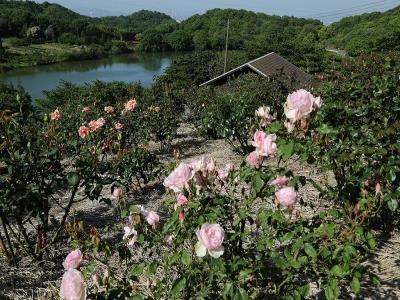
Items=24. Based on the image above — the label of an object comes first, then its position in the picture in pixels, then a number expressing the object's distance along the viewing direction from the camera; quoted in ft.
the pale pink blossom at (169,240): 5.88
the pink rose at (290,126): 5.59
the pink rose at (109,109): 17.63
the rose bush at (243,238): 4.92
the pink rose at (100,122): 13.30
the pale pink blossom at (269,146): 5.31
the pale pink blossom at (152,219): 5.51
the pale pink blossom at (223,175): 6.35
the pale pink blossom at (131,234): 5.71
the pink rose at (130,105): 17.08
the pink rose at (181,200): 5.17
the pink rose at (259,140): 5.39
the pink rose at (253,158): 5.45
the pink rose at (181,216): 5.08
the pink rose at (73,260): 4.73
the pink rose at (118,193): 7.64
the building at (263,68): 67.31
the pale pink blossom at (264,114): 6.82
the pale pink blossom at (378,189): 6.04
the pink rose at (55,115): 13.00
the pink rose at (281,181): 5.49
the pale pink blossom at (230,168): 6.35
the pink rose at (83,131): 11.79
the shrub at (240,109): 18.93
